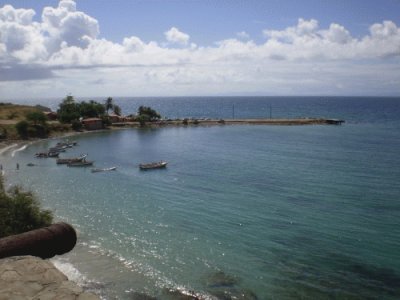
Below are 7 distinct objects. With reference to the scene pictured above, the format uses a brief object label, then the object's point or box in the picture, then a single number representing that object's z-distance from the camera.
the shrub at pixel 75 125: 115.56
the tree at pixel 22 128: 98.75
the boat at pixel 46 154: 77.44
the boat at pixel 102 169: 65.56
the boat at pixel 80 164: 69.81
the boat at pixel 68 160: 71.21
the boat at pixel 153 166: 66.06
